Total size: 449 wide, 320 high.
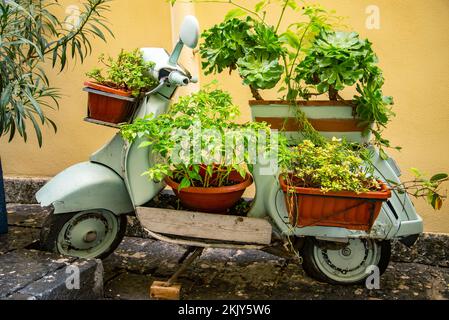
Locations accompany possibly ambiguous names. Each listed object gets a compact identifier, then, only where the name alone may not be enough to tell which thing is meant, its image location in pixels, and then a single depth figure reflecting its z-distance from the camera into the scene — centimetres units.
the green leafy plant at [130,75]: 277
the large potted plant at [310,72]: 246
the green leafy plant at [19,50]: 288
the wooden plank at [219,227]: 258
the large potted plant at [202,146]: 238
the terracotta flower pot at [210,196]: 255
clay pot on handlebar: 272
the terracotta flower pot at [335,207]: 233
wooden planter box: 263
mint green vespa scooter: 260
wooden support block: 263
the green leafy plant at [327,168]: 234
